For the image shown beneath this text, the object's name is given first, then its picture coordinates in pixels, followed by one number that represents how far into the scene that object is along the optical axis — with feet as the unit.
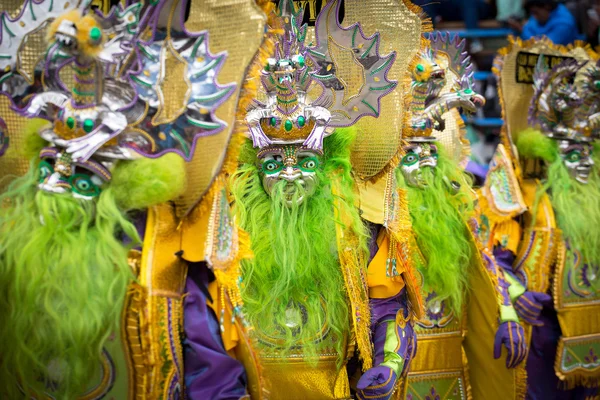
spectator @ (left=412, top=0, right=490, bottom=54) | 27.77
